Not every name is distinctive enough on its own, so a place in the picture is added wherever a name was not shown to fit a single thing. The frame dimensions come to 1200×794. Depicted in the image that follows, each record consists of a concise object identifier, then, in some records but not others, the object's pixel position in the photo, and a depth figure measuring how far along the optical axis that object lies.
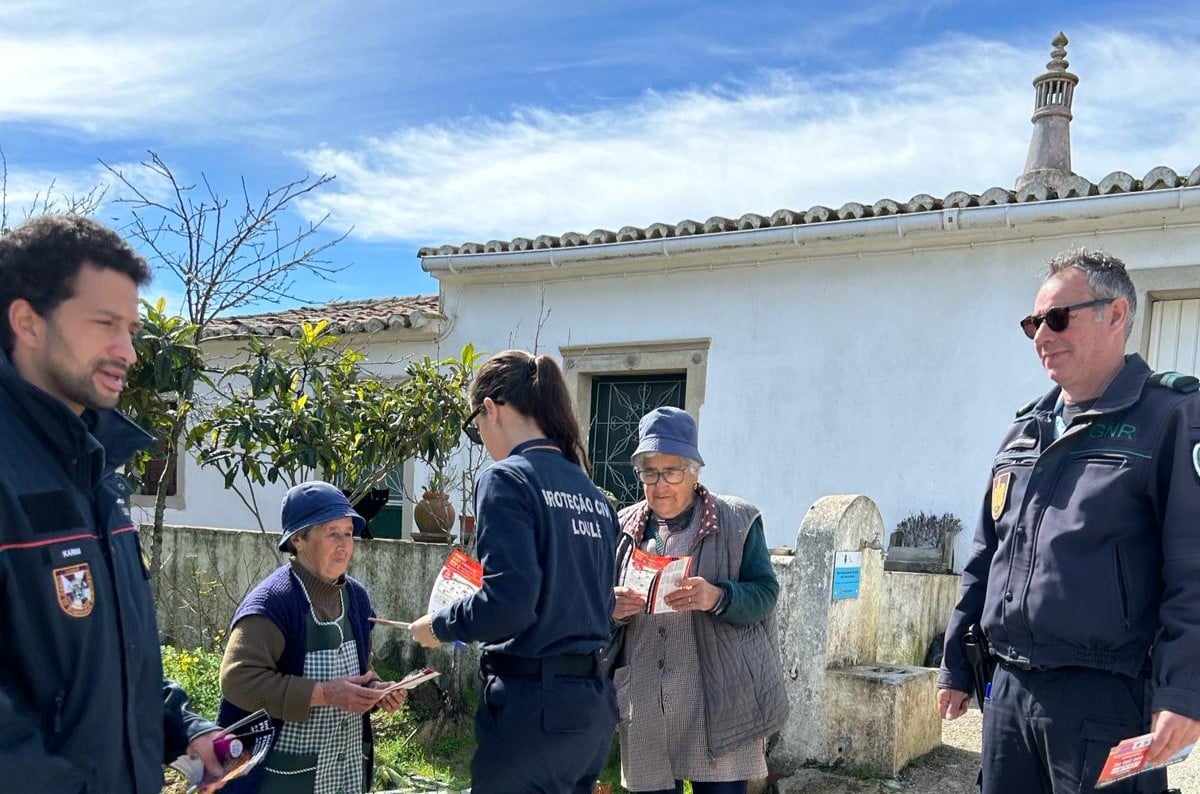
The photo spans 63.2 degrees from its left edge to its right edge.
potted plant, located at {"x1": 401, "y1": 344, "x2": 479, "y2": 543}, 6.31
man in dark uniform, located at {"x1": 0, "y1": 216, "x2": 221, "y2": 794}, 1.68
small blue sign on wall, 4.88
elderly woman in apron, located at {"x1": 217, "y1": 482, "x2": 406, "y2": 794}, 2.84
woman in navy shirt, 2.56
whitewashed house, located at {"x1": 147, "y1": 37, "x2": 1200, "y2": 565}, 7.21
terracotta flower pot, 7.82
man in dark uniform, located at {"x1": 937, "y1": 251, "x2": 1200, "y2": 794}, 2.40
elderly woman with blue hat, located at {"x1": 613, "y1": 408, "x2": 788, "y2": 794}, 3.42
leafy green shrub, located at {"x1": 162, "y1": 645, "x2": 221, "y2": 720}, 5.43
